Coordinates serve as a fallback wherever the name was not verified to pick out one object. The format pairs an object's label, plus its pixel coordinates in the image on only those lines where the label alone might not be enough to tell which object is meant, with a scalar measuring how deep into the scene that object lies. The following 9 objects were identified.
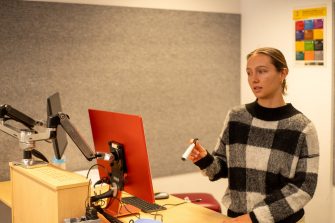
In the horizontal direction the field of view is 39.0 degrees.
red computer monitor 1.92
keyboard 2.31
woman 2.01
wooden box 1.76
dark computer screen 2.35
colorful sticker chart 3.29
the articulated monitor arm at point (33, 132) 1.93
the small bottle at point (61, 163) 2.89
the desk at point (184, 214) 2.18
